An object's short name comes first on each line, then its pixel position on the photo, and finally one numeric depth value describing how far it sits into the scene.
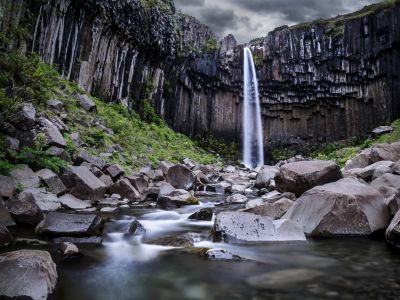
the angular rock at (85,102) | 13.39
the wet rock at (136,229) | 4.70
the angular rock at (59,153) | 7.07
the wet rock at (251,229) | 4.04
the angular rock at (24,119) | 6.36
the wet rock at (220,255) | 3.25
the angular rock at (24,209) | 4.34
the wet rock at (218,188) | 10.52
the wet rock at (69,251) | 3.16
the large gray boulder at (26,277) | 2.04
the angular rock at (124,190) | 7.66
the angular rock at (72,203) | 5.80
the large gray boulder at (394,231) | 3.68
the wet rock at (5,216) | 4.13
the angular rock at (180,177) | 9.57
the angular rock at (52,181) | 5.92
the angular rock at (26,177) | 5.56
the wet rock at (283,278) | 2.55
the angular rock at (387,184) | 5.33
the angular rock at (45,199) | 5.26
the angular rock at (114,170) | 8.27
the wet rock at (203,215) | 5.80
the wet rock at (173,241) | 3.99
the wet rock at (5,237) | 3.22
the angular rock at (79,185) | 6.48
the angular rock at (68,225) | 3.87
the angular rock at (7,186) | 4.59
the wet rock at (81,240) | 3.74
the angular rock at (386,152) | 9.11
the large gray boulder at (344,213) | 4.32
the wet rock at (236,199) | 7.90
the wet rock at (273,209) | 5.22
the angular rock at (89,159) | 7.89
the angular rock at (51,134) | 7.36
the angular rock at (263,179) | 10.59
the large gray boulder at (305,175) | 6.17
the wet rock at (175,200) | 6.95
